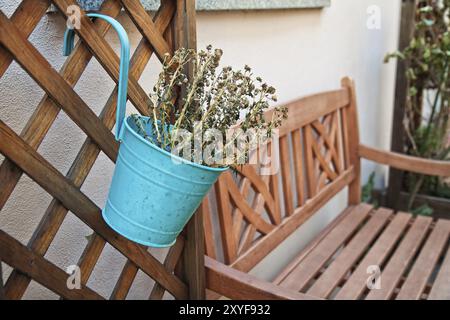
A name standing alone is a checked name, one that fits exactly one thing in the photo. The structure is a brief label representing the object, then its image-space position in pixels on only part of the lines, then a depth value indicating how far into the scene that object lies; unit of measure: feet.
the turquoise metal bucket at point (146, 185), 3.01
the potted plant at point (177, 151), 3.05
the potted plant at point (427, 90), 9.19
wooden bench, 5.16
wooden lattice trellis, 2.95
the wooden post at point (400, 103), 9.78
